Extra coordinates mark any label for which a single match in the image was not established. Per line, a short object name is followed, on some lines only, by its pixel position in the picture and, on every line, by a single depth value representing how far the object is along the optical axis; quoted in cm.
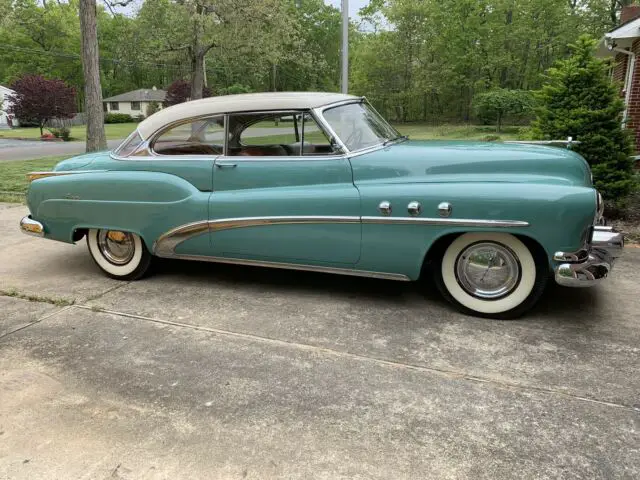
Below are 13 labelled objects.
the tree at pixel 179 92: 4631
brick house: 991
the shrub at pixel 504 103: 2856
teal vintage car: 351
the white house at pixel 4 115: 4928
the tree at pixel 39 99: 3722
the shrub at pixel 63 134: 3047
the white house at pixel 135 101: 6506
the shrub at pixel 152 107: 5965
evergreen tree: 643
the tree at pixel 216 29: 2066
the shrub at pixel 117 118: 5709
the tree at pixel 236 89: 4550
